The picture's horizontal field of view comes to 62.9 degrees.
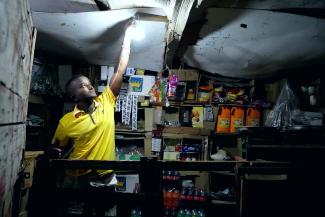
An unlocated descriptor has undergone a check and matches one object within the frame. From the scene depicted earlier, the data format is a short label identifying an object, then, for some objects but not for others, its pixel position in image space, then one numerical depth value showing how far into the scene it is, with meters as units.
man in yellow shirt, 3.54
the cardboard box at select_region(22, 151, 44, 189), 3.68
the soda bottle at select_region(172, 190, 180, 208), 5.13
